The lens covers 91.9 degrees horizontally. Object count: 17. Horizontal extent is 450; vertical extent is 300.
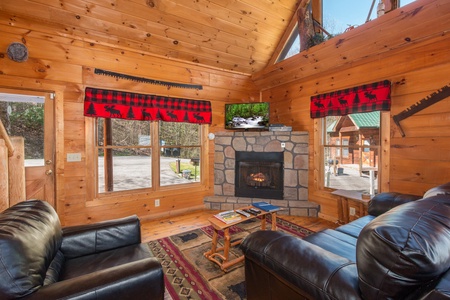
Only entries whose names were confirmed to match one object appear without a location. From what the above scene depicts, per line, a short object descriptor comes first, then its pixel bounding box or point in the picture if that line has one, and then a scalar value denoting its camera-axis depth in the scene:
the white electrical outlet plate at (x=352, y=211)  3.15
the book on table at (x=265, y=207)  2.59
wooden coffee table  2.16
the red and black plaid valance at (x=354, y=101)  2.79
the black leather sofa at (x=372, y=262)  0.79
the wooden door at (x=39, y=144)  2.77
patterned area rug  1.85
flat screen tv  4.04
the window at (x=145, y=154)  3.37
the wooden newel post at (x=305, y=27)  3.37
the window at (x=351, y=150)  3.10
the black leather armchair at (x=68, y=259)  0.97
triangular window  2.96
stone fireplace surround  3.80
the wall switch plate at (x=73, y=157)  3.01
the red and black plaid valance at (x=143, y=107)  3.11
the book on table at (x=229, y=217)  2.24
